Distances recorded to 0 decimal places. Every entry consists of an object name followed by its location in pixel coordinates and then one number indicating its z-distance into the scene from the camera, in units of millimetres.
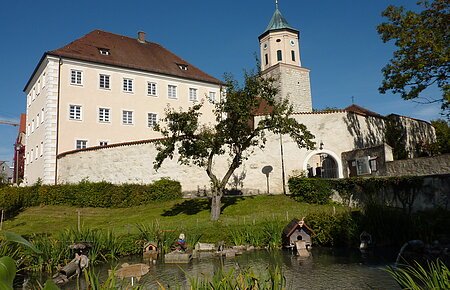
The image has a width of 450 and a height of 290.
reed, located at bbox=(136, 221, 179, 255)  13898
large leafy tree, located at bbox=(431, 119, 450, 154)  29652
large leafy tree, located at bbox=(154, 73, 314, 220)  17672
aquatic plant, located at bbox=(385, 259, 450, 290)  4521
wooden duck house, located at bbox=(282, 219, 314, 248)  13938
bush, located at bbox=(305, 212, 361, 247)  14016
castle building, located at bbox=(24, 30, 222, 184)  29188
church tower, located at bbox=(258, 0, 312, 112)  41688
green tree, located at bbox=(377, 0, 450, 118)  20078
